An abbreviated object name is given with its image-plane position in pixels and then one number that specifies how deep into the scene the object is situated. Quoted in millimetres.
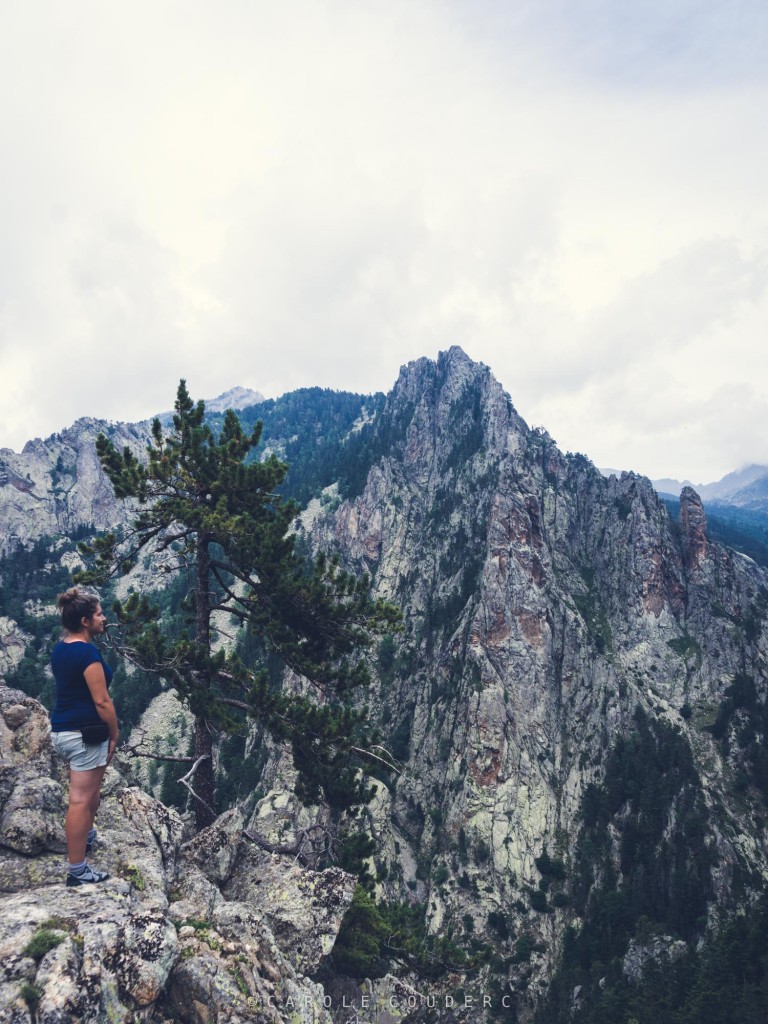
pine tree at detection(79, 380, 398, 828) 17609
